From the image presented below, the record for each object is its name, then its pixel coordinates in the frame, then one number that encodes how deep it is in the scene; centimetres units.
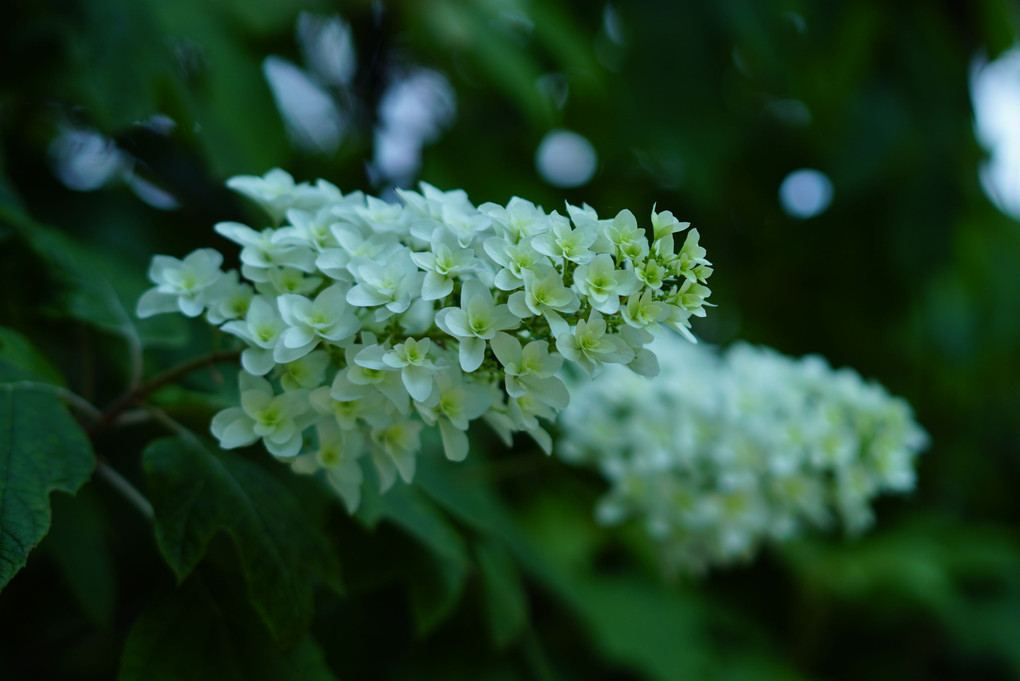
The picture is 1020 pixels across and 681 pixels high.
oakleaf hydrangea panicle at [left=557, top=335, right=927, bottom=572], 121
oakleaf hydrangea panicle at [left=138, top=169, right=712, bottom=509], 87
